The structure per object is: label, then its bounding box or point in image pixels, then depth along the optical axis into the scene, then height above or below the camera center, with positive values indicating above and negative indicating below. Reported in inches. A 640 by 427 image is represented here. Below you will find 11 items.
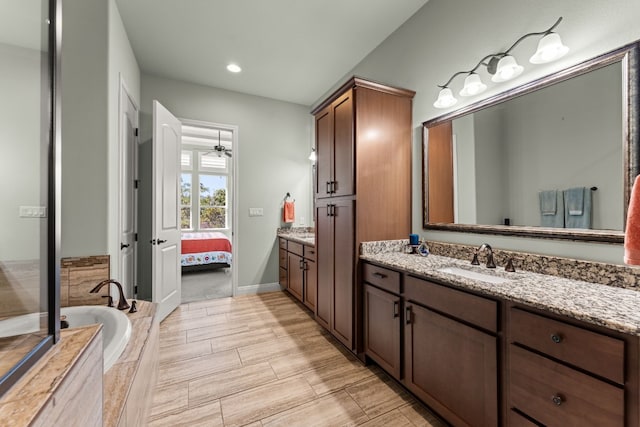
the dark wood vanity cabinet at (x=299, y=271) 116.6 -27.6
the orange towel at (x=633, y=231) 37.9 -2.5
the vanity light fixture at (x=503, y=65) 54.9 +35.4
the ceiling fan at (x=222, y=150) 225.0 +59.0
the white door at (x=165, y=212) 109.4 +1.5
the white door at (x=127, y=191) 94.5 +9.9
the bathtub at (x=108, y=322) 51.3 -25.8
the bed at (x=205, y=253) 185.6 -27.2
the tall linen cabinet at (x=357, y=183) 82.0 +10.4
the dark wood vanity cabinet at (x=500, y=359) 33.8 -24.4
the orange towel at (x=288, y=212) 155.9 +1.8
